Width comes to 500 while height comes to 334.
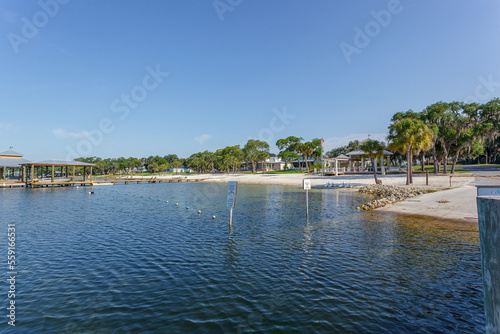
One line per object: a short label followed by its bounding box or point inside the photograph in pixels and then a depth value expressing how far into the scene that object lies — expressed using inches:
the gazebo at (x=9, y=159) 2229.3
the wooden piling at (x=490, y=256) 107.3
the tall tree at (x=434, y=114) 1859.0
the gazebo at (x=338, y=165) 2368.6
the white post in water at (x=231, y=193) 607.8
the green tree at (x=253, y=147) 4403.1
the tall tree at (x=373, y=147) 1482.5
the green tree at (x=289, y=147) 4019.2
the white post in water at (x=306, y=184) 684.4
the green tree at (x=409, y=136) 1258.0
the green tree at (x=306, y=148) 3351.4
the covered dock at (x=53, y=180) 1947.6
